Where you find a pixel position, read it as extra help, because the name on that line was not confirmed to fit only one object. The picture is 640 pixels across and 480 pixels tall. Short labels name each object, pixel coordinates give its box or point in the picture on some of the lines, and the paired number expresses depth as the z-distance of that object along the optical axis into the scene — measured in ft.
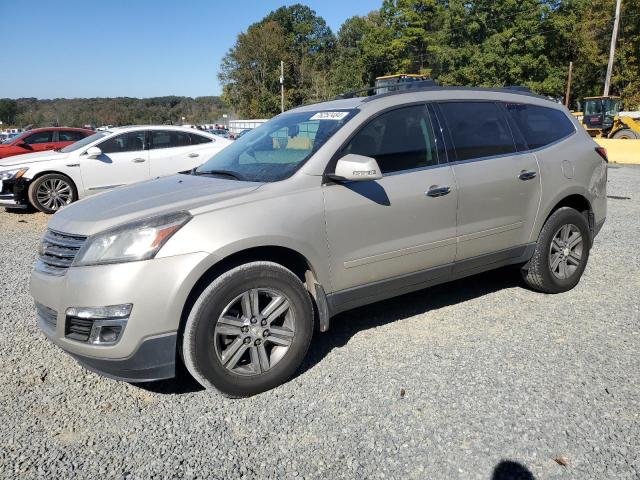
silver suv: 9.27
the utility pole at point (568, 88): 157.96
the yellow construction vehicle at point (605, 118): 79.82
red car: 48.14
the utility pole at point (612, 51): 108.02
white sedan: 31.04
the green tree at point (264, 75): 227.20
